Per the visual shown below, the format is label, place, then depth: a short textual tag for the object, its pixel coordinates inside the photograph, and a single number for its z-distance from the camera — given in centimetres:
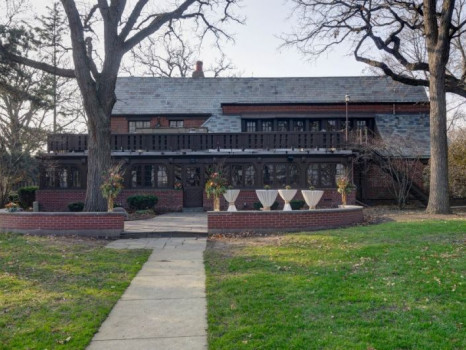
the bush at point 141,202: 2084
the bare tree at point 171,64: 3922
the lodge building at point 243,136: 2267
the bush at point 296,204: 1898
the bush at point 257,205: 2005
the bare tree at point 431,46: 1691
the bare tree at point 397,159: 2181
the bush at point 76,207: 1961
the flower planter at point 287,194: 1503
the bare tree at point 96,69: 1474
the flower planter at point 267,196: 1466
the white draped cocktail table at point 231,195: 1448
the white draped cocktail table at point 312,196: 1477
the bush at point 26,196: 2397
